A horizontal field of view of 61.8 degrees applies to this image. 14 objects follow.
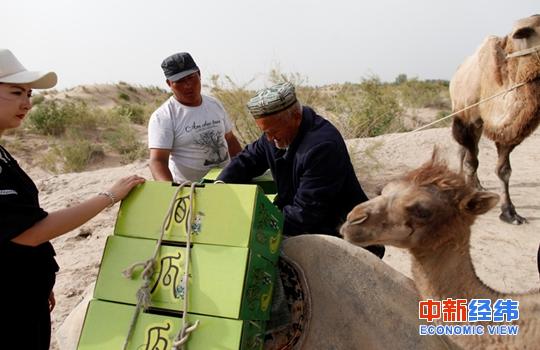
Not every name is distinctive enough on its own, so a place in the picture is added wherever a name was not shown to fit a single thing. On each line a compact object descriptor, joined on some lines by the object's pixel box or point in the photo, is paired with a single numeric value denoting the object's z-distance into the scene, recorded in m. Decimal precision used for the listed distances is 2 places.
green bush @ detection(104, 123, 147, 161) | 14.05
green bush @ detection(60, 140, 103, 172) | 12.88
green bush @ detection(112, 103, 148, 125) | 21.58
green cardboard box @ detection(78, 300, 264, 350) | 1.59
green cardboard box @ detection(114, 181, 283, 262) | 1.70
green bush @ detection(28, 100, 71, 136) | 17.47
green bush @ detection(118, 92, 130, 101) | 32.94
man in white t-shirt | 3.85
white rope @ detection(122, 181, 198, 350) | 1.65
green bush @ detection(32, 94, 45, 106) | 24.43
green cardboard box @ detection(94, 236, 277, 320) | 1.62
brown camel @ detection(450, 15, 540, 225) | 4.98
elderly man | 2.35
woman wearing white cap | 1.72
